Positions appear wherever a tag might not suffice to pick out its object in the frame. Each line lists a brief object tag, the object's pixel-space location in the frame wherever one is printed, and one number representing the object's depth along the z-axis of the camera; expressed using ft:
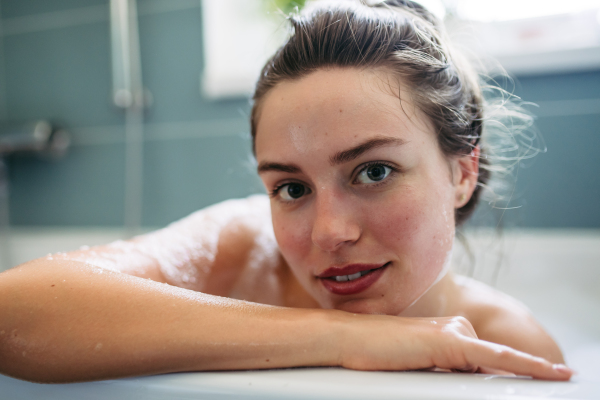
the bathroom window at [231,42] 4.84
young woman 1.29
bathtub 1.10
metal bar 4.48
